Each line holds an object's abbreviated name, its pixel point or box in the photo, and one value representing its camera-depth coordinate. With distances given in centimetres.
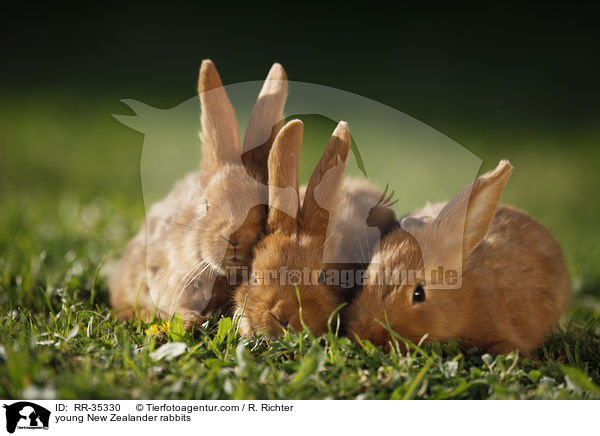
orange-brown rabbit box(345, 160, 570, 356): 424
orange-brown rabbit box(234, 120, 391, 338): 410
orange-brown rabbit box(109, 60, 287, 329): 433
